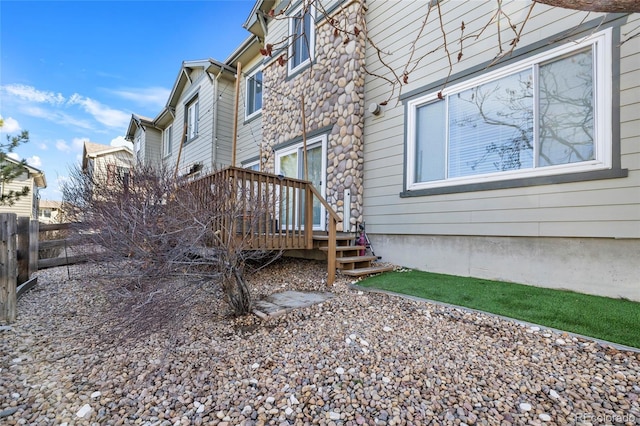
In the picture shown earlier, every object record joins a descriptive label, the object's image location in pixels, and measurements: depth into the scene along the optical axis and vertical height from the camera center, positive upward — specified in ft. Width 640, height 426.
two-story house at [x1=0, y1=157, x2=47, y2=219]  56.44 +4.23
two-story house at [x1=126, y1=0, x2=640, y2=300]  11.52 +4.12
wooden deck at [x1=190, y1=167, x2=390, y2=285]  11.90 +0.04
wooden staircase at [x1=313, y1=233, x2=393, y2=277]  16.41 -2.41
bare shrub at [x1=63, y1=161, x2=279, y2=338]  8.91 -0.90
